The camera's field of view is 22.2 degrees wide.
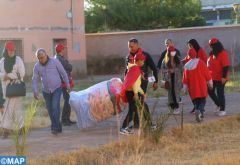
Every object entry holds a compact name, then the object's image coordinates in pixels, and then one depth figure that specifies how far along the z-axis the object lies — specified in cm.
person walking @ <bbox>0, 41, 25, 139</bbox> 1199
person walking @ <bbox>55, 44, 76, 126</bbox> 1322
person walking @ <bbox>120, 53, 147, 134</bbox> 1145
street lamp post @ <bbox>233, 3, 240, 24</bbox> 4962
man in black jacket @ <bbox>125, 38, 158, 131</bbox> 1198
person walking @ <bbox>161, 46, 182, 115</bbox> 1410
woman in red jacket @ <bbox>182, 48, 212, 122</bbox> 1295
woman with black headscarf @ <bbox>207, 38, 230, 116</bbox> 1348
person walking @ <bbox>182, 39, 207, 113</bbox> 1346
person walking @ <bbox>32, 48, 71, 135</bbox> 1189
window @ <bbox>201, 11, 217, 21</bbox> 8361
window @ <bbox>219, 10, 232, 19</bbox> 8234
